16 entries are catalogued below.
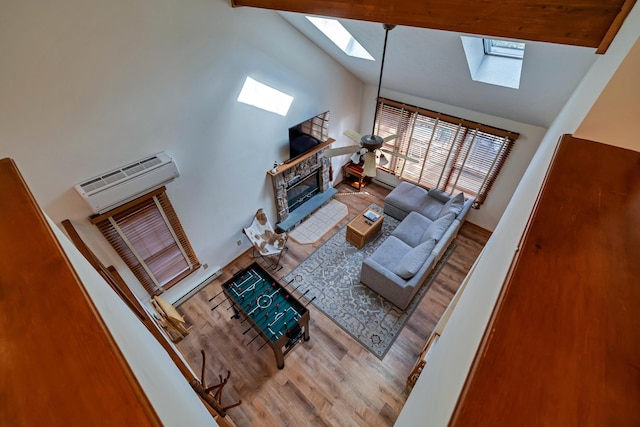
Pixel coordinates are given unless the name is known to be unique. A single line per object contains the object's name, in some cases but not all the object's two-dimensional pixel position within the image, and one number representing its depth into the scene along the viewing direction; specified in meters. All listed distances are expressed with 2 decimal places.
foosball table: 3.16
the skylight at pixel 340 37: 3.51
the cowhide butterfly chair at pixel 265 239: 4.49
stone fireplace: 4.75
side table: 6.26
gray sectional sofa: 3.80
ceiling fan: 2.83
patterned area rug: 3.78
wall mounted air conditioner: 2.62
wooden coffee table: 4.86
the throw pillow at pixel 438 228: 4.19
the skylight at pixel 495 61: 2.94
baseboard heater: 3.93
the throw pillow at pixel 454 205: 4.71
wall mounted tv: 4.52
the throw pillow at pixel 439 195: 5.25
